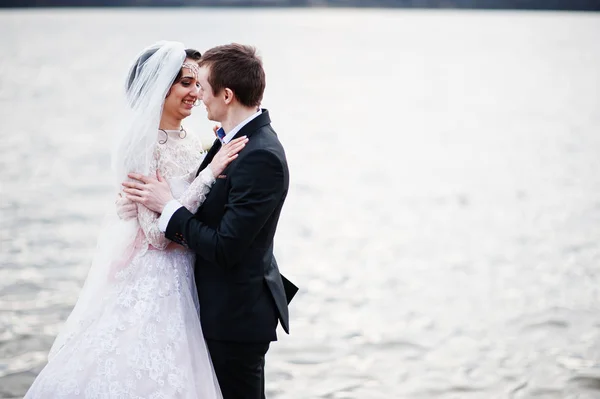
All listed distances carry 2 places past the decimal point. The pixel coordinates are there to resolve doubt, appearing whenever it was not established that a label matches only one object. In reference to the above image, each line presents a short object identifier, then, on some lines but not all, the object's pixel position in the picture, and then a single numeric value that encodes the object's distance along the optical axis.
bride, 3.46
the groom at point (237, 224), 3.42
